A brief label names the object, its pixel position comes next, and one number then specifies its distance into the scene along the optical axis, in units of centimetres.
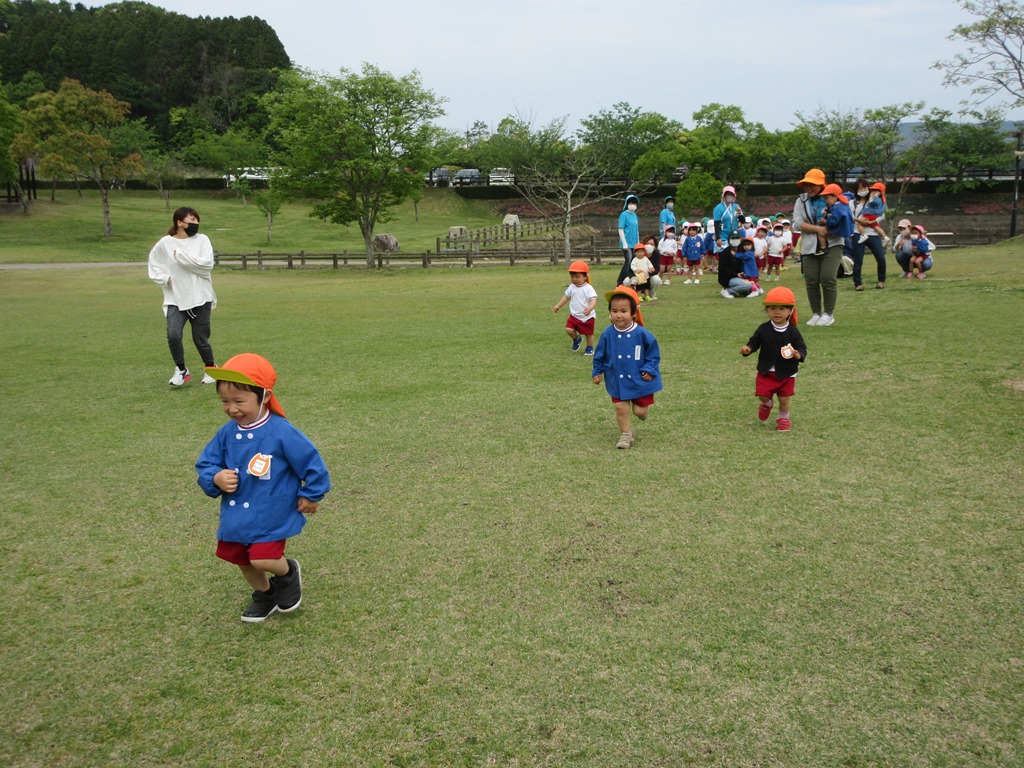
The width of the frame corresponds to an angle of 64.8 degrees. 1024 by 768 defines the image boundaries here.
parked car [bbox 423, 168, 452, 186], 6825
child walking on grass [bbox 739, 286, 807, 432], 688
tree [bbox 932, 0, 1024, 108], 3075
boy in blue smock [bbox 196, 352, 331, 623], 394
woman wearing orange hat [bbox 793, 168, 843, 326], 1115
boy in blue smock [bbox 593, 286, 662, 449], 671
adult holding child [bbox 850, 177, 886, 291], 1534
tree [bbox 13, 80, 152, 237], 4309
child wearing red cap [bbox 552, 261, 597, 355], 999
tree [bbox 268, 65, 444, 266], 3030
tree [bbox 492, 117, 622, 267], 5088
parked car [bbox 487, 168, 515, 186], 6450
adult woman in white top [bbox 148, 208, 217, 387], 910
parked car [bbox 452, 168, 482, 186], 6825
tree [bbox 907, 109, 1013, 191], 4941
